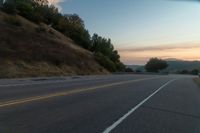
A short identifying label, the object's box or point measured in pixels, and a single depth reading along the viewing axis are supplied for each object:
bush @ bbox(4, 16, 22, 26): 25.49
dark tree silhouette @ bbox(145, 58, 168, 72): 59.54
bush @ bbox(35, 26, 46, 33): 26.79
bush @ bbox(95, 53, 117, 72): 30.18
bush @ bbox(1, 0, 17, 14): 28.85
